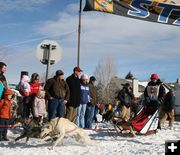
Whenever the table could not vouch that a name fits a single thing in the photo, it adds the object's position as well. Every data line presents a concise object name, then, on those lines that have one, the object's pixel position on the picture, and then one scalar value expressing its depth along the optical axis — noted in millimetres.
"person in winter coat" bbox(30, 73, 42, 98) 10925
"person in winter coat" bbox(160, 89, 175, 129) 14627
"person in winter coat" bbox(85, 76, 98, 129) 12476
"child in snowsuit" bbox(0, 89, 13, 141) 9477
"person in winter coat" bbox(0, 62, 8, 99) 9797
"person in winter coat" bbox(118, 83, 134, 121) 13469
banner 11500
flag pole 13055
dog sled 10375
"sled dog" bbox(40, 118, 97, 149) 8289
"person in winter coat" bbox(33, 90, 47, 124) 10477
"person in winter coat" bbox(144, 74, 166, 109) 11148
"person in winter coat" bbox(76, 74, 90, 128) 11773
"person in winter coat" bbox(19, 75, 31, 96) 10828
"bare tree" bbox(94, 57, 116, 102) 60219
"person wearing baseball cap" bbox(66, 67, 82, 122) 11039
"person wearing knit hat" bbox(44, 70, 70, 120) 10102
